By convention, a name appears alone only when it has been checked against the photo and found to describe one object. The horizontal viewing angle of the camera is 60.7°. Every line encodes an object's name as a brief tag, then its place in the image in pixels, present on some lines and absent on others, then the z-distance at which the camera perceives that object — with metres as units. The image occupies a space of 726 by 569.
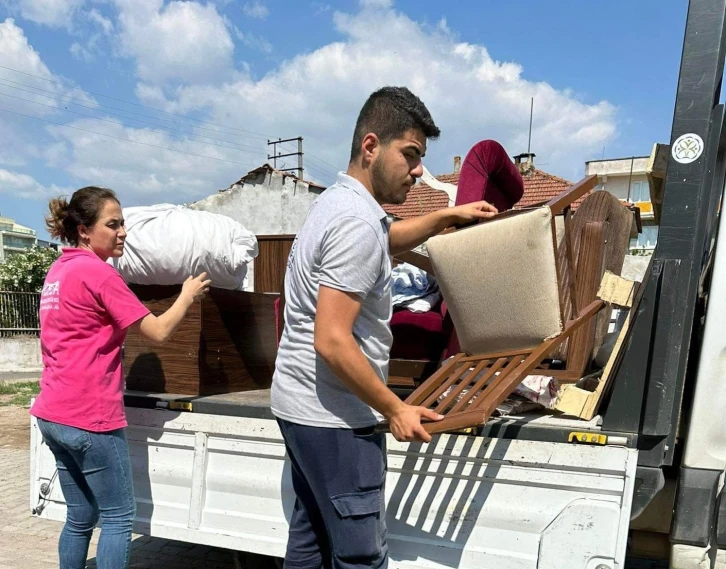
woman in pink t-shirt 2.26
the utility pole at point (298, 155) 21.73
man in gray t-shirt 1.56
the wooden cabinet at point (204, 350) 2.70
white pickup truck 1.84
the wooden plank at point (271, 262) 3.85
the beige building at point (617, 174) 29.89
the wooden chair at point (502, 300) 1.88
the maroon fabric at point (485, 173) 2.70
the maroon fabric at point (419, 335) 2.83
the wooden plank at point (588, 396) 2.00
